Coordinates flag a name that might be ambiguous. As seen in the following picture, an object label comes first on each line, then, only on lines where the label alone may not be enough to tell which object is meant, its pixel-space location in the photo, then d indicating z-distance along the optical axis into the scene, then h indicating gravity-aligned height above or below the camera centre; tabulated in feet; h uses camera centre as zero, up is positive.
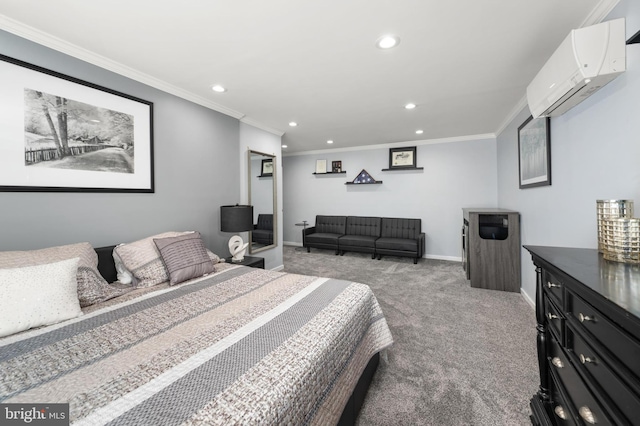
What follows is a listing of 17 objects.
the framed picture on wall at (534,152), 8.27 +2.19
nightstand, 9.90 -1.91
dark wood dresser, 2.25 -1.43
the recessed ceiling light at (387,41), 6.42 +4.44
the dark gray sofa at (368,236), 16.88 -1.72
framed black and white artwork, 5.91 +2.18
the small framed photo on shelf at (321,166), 21.53 +4.02
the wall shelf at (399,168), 18.23 +3.21
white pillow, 4.22 -1.43
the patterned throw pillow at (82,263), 5.03 -0.98
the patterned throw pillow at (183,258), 6.98 -1.26
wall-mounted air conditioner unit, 4.67 +2.96
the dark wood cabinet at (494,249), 11.44 -1.73
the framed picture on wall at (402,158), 18.40 +4.03
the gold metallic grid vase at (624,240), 3.43 -0.40
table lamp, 9.77 -0.27
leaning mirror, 12.94 +0.81
